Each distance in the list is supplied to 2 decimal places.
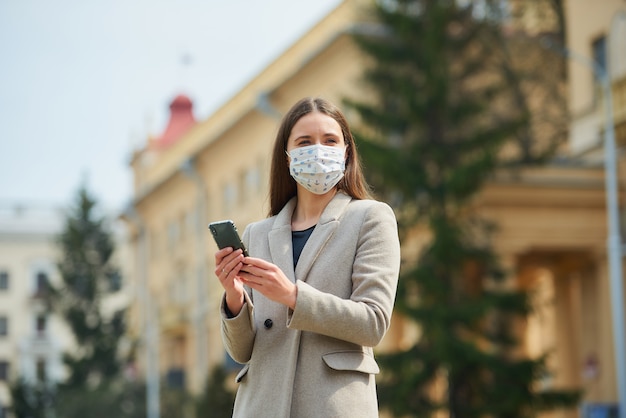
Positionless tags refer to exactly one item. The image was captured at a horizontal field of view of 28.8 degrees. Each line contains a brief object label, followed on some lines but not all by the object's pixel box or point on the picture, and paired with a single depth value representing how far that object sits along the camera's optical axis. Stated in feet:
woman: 12.45
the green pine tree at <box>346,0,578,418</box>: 85.35
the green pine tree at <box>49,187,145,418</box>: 194.18
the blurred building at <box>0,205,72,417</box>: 282.56
